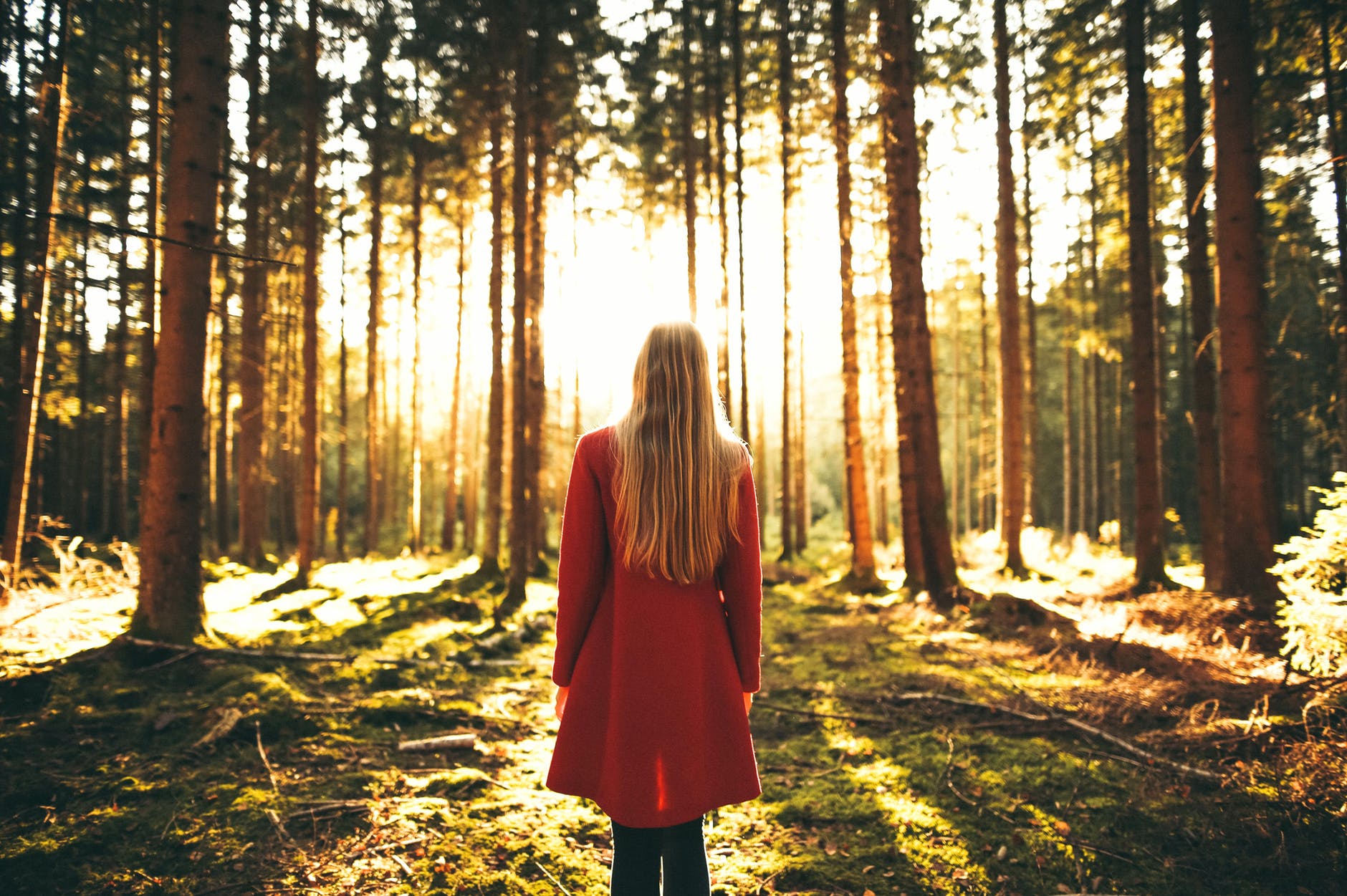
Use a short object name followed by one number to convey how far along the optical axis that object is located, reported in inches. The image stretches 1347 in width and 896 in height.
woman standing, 85.5
